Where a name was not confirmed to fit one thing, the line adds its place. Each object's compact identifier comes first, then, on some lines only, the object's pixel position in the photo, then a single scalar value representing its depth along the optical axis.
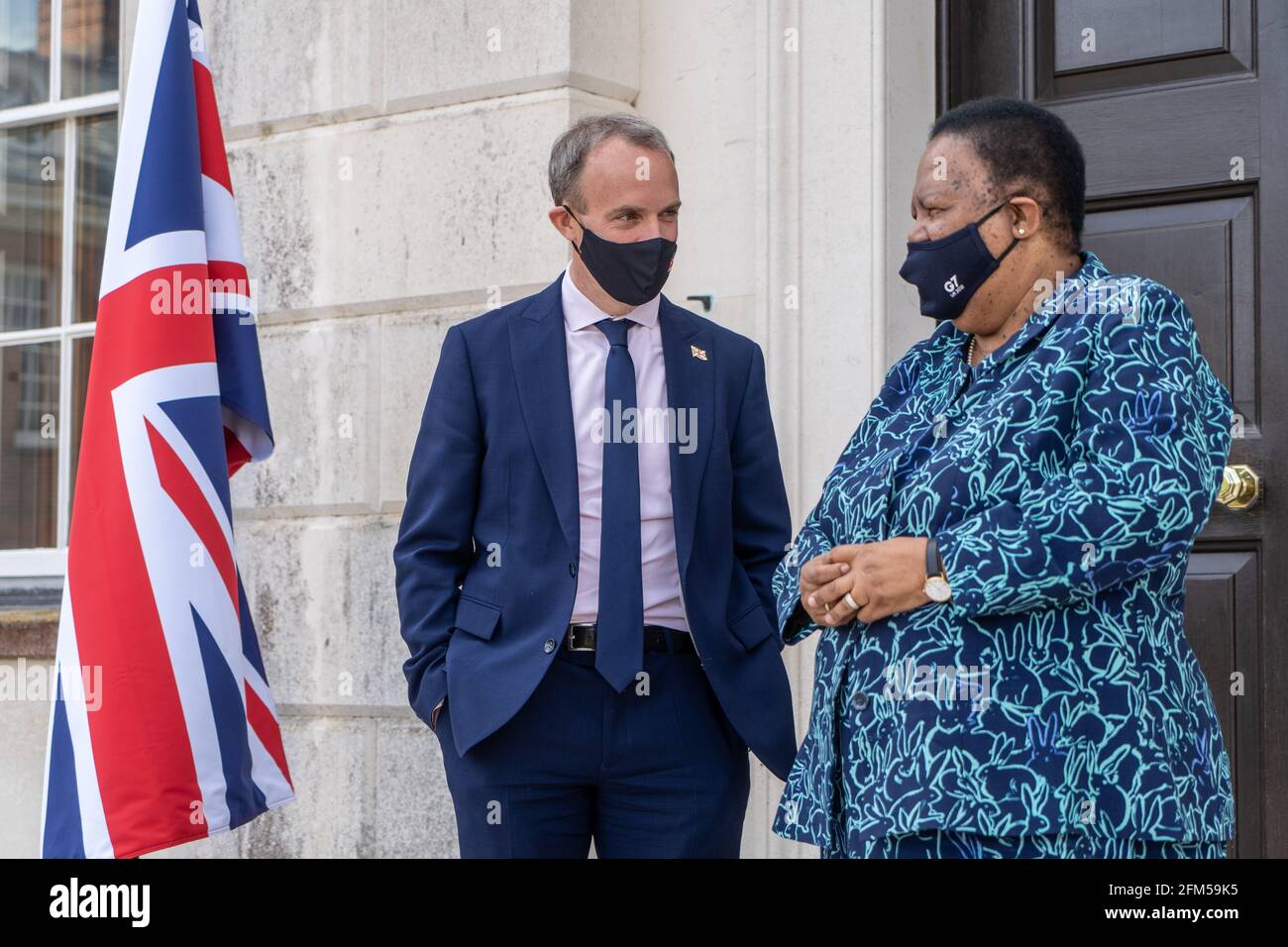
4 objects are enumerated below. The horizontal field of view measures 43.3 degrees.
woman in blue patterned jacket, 2.11
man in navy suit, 2.87
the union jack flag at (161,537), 3.71
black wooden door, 3.56
